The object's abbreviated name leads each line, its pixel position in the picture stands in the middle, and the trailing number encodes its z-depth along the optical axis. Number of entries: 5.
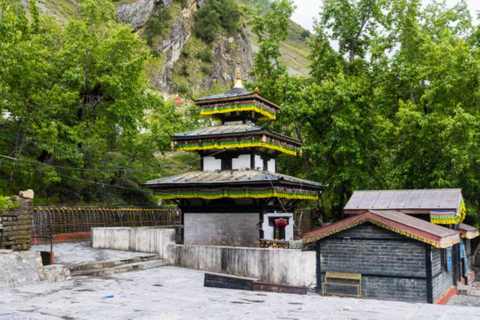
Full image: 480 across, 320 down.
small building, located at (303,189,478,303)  16.00
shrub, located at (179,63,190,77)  111.62
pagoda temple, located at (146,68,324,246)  23.00
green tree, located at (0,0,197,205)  28.81
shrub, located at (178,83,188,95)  106.56
